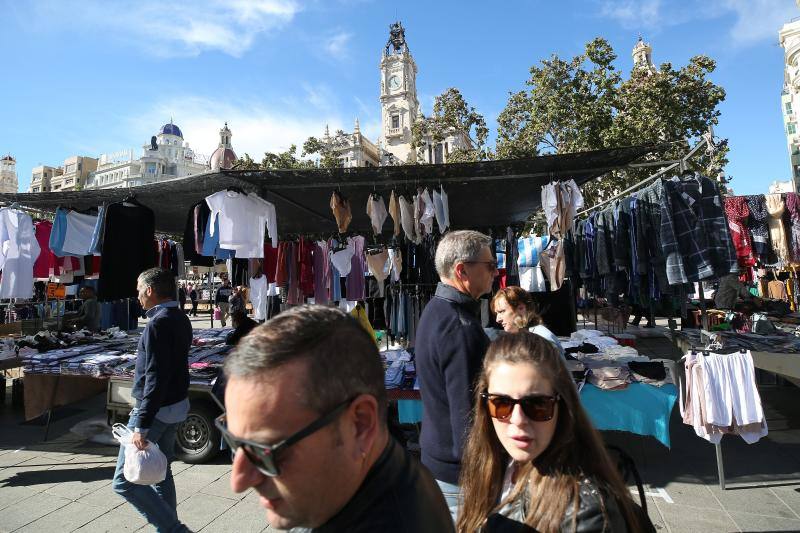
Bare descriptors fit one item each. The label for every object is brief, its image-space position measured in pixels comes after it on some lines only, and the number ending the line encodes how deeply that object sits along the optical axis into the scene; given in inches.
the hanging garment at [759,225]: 245.3
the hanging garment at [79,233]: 242.5
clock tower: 2920.8
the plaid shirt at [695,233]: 165.5
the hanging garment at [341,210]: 221.1
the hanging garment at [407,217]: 218.4
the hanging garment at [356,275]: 248.1
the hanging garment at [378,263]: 242.5
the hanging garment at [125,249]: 216.2
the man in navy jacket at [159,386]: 105.3
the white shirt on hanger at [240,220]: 202.2
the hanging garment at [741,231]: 248.1
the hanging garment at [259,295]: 227.1
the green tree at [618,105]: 556.4
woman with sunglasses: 44.3
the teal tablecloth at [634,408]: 152.9
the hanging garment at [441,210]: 210.4
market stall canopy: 190.1
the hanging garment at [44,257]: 265.6
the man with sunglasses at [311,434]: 31.2
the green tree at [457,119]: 857.5
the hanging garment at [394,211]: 219.1
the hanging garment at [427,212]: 210.1
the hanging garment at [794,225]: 240.2
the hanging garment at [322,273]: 249.3
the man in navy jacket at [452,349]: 80.5
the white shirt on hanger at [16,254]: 226.1
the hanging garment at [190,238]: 222.1
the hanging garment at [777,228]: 240.5
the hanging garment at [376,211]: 219.1
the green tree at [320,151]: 1258.5
